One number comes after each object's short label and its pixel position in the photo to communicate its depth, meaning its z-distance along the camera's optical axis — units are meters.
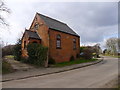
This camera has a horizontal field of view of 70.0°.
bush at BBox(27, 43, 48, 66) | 13.01
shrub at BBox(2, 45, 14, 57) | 20.08
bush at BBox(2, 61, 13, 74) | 9.88
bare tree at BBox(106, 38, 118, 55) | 43.19
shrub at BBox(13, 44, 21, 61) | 16.24
